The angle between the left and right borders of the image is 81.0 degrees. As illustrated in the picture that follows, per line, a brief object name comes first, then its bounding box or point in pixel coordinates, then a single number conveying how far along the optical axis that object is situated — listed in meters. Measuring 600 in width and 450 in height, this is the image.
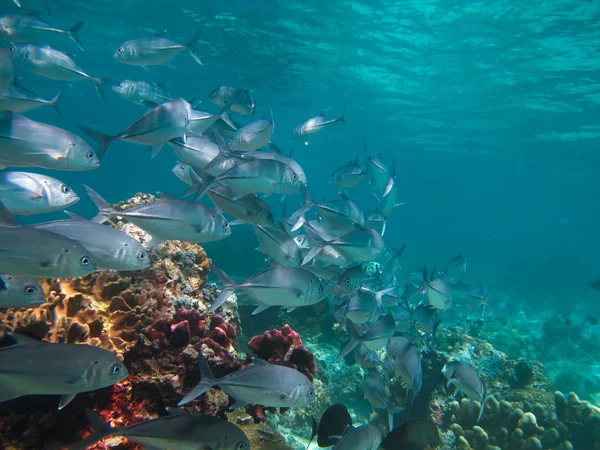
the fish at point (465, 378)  5.21
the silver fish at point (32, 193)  3.48
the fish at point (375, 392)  5.19
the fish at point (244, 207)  4.12
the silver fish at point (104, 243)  3.27
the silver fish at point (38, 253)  2.60
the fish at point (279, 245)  4.41
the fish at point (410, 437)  4.58
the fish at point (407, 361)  4.98
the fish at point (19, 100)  4.56
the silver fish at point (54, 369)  2.31
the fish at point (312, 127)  7.14
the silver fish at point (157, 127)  3.99
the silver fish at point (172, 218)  3.57
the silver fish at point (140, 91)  6.68
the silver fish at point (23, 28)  6.33
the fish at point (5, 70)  3.89
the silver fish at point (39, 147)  3.48
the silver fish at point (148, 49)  6.30
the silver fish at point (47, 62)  5.89
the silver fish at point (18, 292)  2.79
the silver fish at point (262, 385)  3.00
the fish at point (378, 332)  4.79
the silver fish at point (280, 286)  3.79
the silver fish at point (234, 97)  6.63
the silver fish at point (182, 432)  2.49
